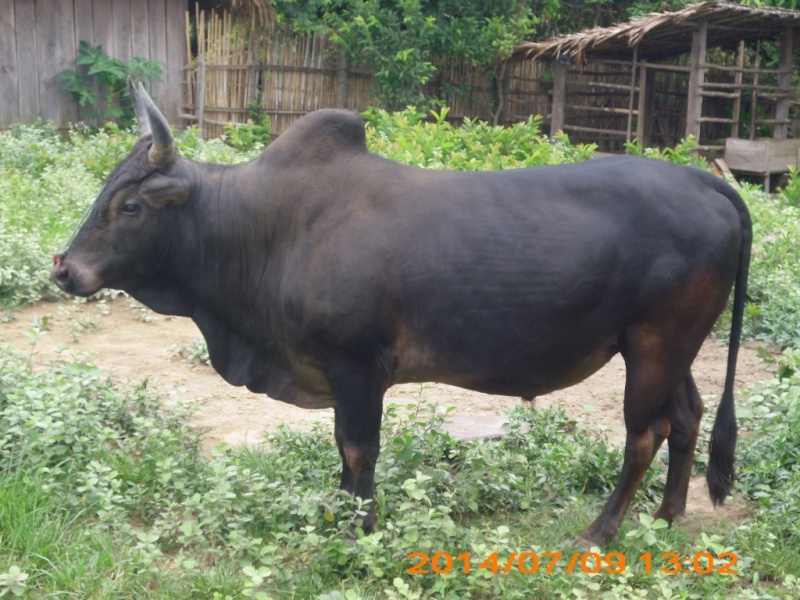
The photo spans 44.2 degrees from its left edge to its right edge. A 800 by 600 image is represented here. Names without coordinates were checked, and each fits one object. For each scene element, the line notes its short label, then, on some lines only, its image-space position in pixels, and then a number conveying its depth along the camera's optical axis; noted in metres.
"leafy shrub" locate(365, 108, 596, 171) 9.01
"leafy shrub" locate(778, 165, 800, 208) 10.80
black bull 3.86
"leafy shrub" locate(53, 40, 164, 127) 14.53
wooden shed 14.66
